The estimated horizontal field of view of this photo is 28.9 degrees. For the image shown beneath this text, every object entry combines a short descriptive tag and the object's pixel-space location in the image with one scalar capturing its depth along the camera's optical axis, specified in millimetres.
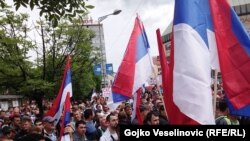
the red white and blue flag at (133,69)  7734
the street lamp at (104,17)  26344
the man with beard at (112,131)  6836
